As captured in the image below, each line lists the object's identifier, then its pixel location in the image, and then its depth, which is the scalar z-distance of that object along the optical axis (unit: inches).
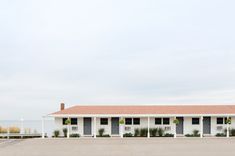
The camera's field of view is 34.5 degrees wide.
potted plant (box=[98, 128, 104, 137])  1293.8
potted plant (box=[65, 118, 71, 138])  1235.2
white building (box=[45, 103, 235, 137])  1289.4
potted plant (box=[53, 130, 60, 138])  1286.9
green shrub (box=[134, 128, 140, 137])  1282.0
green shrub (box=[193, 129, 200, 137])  1280.0
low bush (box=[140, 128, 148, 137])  1276.8
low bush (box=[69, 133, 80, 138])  1278.3
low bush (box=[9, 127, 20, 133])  1423.7
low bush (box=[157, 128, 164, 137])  1285.7
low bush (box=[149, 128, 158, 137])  1283.2
